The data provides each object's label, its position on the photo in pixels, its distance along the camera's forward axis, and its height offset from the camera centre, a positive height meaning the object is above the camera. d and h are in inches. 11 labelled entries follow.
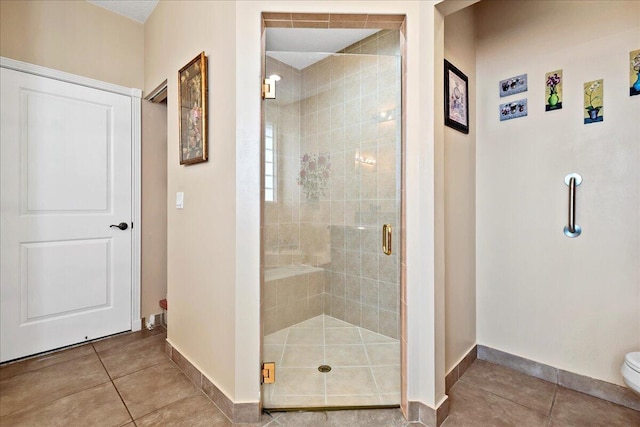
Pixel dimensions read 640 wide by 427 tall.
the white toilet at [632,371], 53.6 -30.0
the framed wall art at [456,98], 69.4 +28.1
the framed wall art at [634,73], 63.1 +29.6
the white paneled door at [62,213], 83.3 -0.6
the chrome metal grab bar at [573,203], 70.7 +1.9
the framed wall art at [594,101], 67.4 +25.2
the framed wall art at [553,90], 73.0 +30.1
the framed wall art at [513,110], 78.1 +27.3
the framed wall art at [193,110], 70.2 +25.7
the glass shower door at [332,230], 67.6 -4.9
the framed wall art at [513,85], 78.3 +34.0
